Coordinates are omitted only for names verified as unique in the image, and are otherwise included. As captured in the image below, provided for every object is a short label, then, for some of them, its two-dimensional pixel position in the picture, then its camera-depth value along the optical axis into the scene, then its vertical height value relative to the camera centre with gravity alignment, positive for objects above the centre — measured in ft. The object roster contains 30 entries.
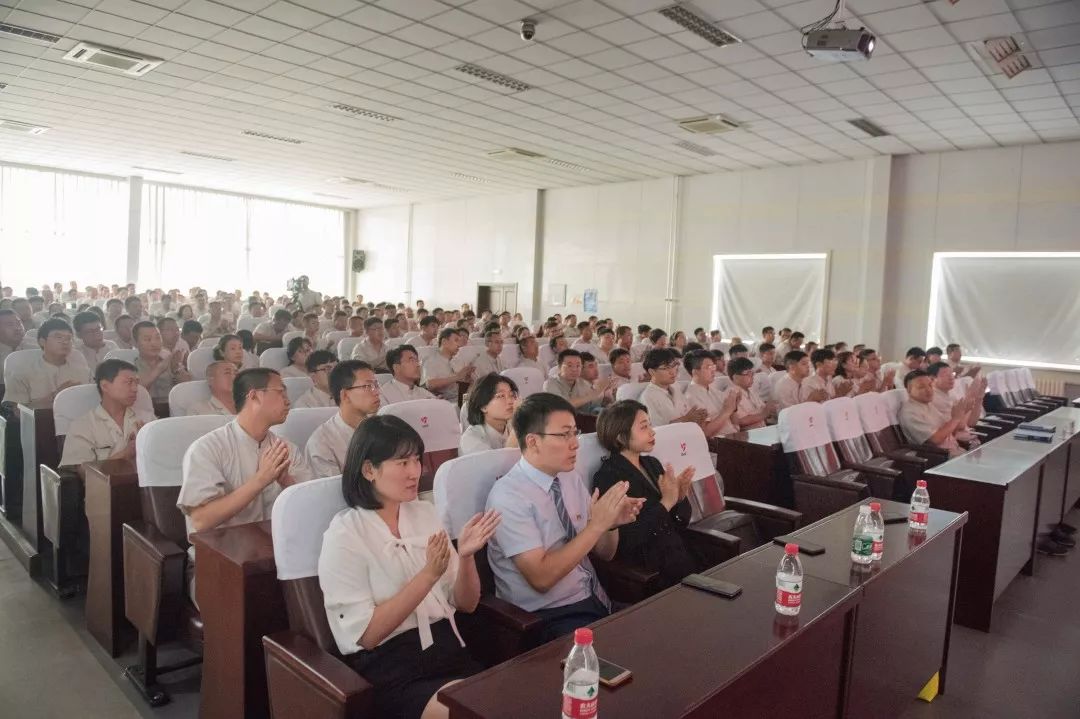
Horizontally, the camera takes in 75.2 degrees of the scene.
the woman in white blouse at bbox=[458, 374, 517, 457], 10.83 -1.62
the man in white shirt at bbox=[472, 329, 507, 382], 23.29 -1.59
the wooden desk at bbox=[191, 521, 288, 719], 6.87 -3.18
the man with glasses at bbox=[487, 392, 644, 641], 7.28 -2.31
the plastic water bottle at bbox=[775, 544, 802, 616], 6.17 -2.36
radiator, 31.22 -2.36
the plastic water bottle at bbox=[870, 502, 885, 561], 7.65 -2.33
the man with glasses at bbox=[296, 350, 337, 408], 14.96 -1.56
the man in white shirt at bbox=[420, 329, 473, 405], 21.50 -2.03
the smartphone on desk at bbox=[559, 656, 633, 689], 4.88 -2.54
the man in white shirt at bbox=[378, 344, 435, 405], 15.87 -1.52
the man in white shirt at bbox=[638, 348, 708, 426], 16.06 -1.77
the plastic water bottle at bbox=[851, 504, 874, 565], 7.51 -2.35
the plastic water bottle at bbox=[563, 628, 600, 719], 4.30 -2.33
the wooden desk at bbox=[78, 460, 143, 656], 9.31 -3.40
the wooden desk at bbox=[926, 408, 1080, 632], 11.50 -3.09
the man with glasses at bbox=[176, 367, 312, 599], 8.04 -2.00
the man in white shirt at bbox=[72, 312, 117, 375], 19.10 -1.20
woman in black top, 8.79 -2.27
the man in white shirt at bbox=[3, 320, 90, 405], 15.98 -1.91
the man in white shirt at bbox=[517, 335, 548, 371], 23.89 -1.37
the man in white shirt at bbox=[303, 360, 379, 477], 10.23 -1.61
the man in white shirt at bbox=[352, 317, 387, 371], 24.23 -1.43
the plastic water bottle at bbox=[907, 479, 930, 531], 8.87 -2.33
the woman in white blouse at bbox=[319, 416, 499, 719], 6.08 -2.46
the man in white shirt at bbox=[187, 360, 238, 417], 13.29 -1.75
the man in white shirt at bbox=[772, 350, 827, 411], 20.29 -1.87
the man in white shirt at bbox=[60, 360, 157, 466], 11.25 -2.18
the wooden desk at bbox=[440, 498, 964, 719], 4.80 -2.60
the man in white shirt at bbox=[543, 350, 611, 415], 19.42 -2.04
